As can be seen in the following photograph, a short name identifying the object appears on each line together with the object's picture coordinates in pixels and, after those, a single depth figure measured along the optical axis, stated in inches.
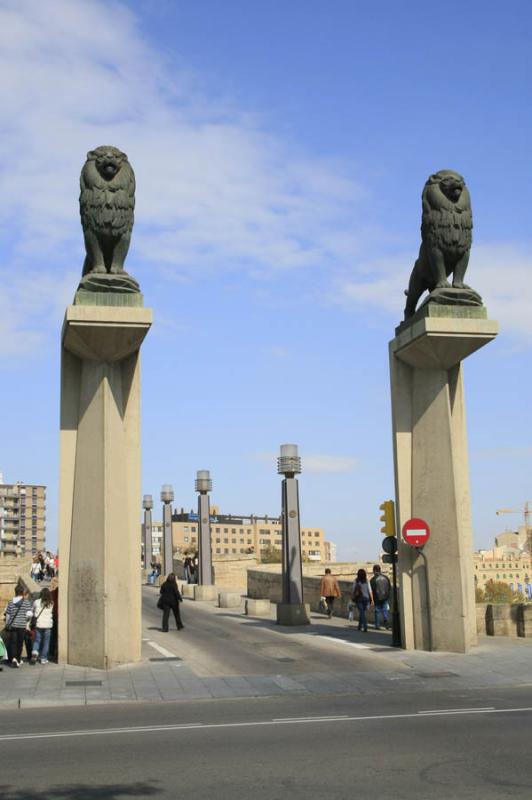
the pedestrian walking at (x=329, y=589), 1067.9
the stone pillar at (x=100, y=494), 678.5
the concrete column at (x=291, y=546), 989.8
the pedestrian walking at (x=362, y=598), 896.9
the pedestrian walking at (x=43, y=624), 693.3
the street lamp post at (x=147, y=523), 2127.2
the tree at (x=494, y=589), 3500.0
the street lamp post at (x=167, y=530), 1695.4
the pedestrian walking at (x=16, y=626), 680.4
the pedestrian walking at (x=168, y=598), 908.0
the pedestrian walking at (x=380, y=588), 913.5
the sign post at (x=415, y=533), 751.1
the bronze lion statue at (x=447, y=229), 757.9
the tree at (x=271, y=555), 2982.3
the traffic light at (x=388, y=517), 791.7
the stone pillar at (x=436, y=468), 746.8
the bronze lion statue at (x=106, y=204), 699.4
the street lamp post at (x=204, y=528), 1393.9
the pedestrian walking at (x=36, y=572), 1537.9
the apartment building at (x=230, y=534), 6939.0
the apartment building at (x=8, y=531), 7647.1
